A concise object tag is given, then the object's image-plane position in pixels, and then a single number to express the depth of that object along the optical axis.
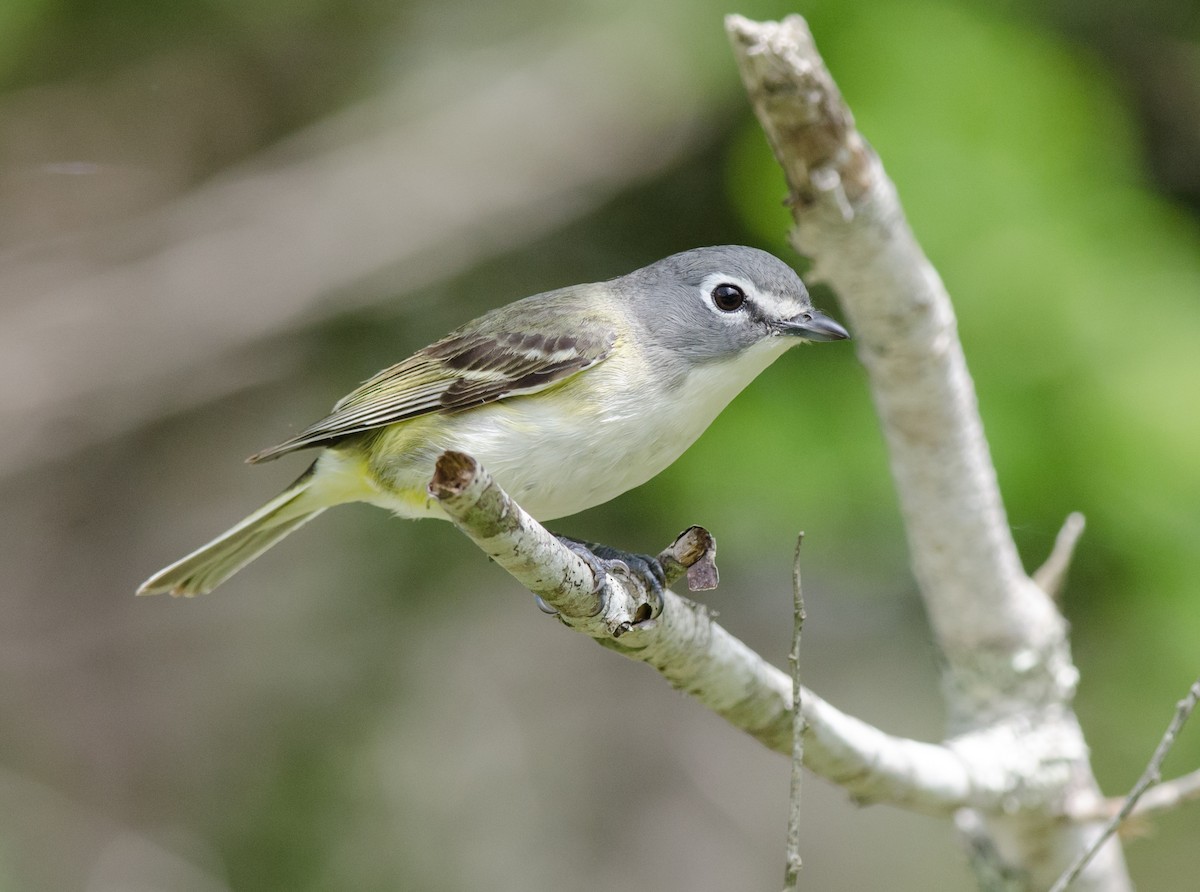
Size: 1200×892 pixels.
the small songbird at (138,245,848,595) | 5.68
